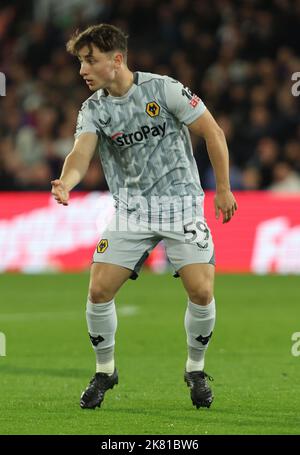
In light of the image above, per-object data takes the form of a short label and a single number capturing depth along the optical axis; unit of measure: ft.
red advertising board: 106.83
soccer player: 46.06
